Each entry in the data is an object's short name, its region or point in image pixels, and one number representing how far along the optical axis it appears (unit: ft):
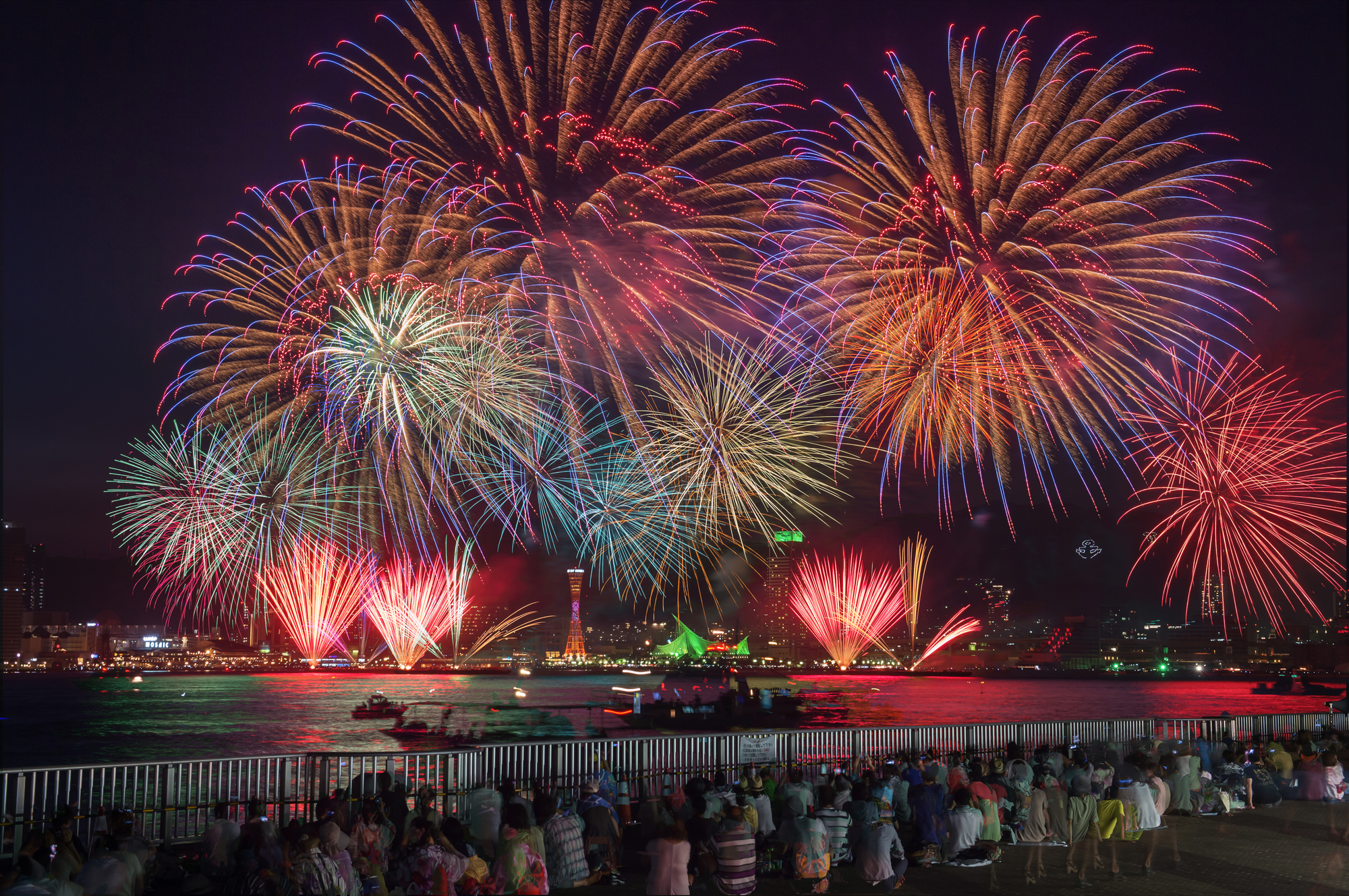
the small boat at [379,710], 357.82
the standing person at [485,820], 47.16
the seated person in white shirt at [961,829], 51.01
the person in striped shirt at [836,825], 47.67
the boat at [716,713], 219.41
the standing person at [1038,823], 53.36
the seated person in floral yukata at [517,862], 38.09
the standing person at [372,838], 42.19
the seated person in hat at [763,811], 50.21
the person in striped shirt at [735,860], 40.19
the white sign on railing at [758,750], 73.00
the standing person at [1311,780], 72.74
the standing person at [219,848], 43.06
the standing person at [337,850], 37.50
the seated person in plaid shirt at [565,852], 44.06
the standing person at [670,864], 36.91
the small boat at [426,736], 243.40
